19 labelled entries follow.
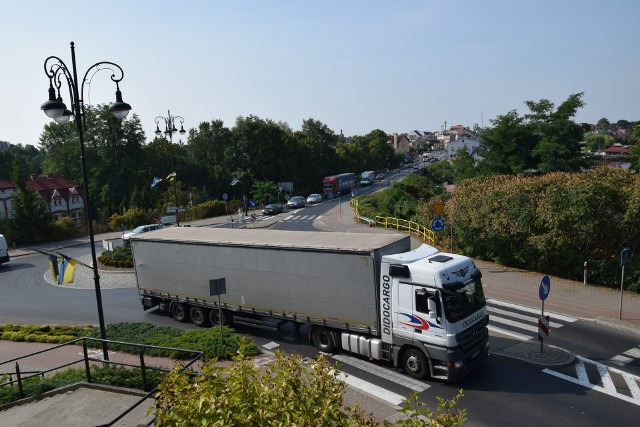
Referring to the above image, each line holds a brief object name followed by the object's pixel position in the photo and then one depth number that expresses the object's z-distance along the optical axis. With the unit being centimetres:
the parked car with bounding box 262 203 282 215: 5294
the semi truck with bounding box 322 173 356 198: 7038
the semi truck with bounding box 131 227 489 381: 1203
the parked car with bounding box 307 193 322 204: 6400
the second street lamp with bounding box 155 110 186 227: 3316
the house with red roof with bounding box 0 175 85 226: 6788
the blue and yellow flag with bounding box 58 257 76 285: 1617
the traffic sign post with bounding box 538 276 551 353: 1345
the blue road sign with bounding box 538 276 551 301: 1377
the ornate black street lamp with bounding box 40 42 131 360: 1144
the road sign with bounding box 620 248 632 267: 1569
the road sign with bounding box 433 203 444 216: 2283
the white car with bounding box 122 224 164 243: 3492
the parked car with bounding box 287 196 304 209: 5894
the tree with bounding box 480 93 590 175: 3516
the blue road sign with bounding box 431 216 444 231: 2267
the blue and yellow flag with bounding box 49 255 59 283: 1709
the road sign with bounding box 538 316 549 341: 1344
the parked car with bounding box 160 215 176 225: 4212
